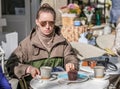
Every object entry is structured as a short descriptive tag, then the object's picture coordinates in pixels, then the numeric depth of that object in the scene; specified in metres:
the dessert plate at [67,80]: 2.91
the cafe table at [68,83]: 2.81
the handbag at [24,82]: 2.98
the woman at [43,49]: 3.28
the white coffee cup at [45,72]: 2.93
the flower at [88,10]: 7.86
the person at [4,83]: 2.63
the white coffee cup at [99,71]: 2.96
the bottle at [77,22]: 7.12
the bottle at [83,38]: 6.34
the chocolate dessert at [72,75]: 2.93
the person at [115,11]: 7.79
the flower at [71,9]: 7.24
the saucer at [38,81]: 2.87
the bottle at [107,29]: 7.37
